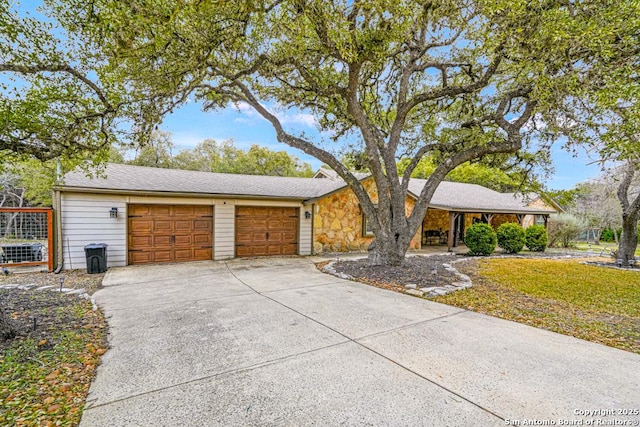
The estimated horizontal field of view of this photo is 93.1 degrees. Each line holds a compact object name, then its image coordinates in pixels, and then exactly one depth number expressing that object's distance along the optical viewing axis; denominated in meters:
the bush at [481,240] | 11.68
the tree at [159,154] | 24.91
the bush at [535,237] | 13.63
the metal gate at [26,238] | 7.90
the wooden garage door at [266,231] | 10.58
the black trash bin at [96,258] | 7.82
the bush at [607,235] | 23.53
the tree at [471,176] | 25.84
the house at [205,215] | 8.27
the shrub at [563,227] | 15.84
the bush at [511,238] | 12.89
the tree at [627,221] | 9.37
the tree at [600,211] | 20.21
